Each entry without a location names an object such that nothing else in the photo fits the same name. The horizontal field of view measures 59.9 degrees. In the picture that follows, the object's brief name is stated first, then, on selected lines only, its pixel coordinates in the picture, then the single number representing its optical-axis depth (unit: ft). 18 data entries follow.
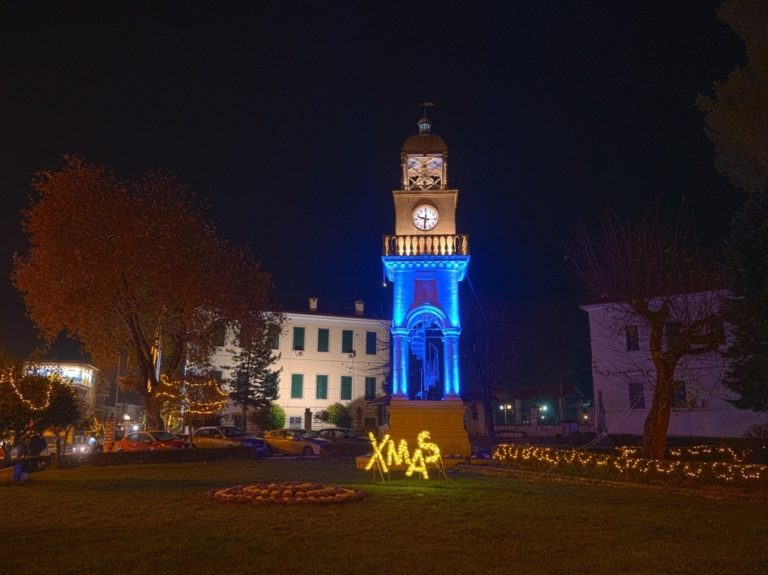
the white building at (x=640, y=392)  108.17
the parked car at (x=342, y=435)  116.28
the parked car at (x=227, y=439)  96.97
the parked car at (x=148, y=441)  85.81
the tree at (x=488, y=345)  122.83
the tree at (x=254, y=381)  149.18
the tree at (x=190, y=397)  89.25
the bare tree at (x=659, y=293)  57.98
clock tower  77.36
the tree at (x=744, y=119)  48.93
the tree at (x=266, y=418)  150.00
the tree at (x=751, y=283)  61.11
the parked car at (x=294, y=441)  101.30
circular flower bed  39.40
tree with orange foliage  79.51
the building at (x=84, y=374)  206.33
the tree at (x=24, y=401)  71.15
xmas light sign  53.36
